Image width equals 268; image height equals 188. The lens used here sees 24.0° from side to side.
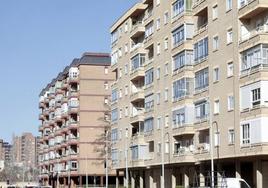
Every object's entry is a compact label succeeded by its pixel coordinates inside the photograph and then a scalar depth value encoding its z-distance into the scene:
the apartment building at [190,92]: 54.66
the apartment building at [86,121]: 122.81
